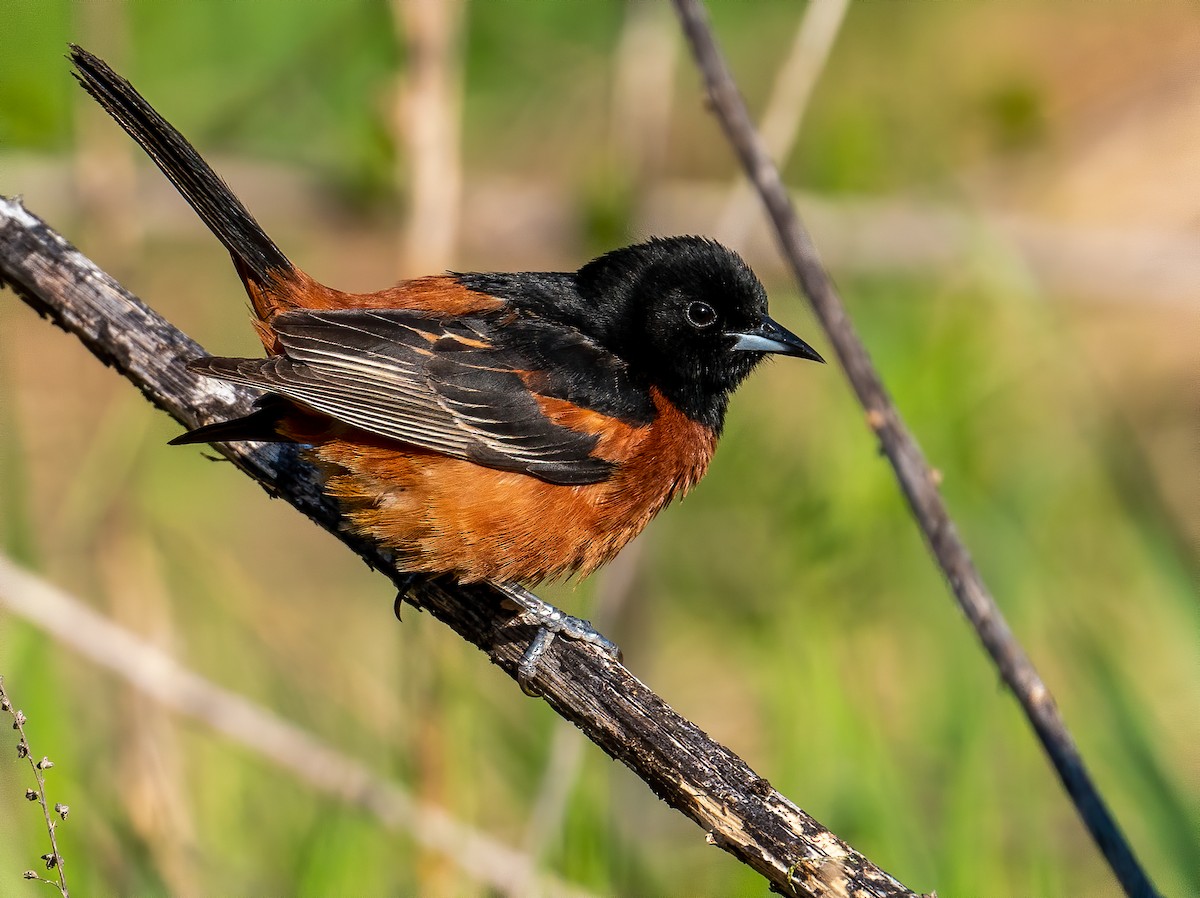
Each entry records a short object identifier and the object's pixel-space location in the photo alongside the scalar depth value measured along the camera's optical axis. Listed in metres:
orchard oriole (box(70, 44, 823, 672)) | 6.20
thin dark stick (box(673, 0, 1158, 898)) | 3.69
